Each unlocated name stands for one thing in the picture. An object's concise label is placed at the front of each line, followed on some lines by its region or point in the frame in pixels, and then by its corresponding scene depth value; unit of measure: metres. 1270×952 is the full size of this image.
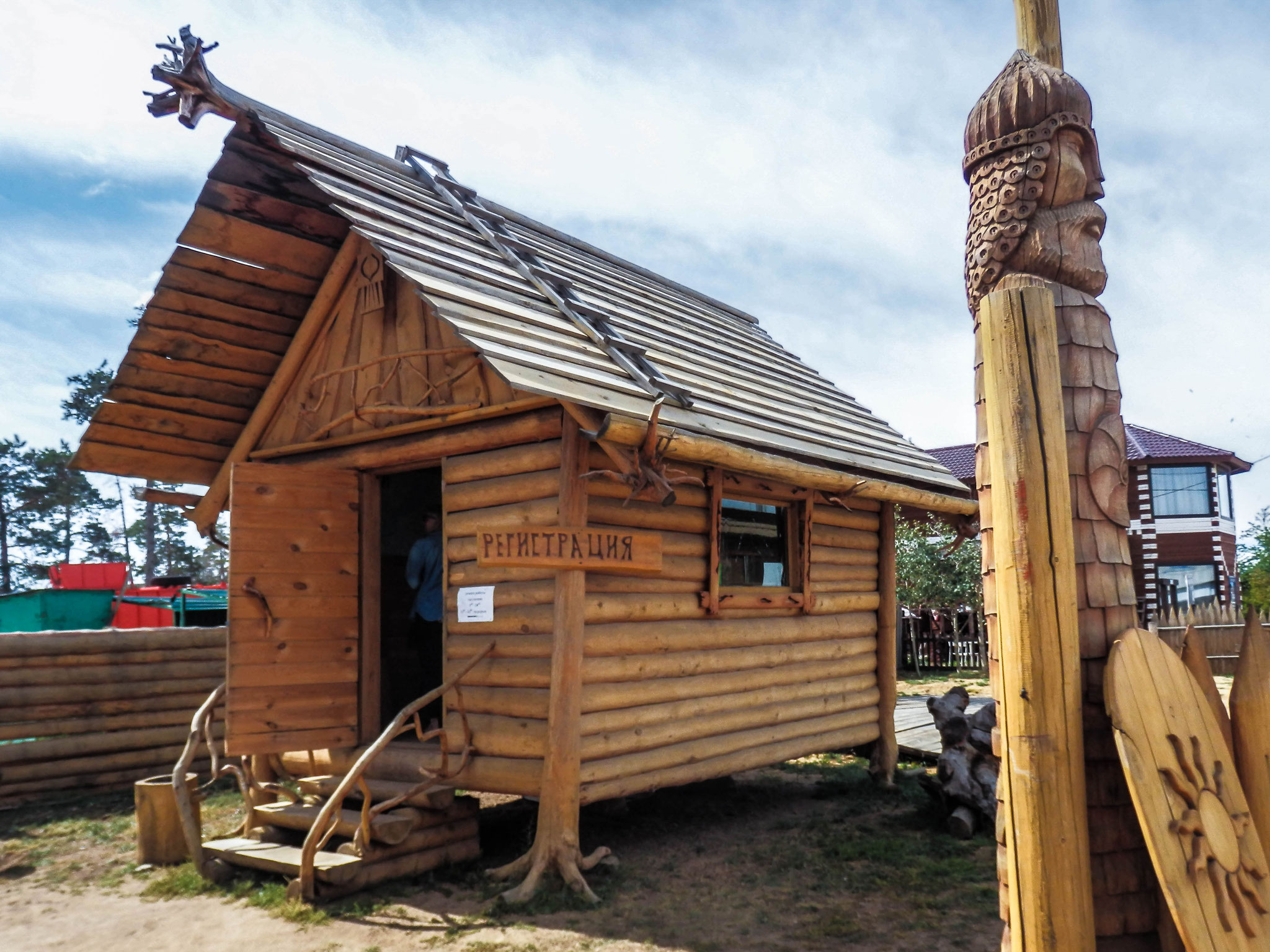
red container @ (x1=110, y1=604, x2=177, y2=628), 16.14
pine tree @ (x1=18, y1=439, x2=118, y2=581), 41.91
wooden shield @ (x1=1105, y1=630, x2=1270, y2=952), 2.00
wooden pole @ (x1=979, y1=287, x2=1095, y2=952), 2.15
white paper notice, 6.83
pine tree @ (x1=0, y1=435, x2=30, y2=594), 42.31
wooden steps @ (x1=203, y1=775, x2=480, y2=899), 6.16
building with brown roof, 32.41
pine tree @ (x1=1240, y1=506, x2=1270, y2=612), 29.19
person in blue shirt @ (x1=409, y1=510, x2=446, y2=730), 8.60
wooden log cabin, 6.50
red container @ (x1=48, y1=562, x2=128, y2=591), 19.16
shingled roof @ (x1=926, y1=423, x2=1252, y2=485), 32.22
